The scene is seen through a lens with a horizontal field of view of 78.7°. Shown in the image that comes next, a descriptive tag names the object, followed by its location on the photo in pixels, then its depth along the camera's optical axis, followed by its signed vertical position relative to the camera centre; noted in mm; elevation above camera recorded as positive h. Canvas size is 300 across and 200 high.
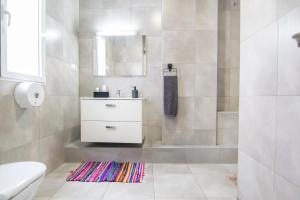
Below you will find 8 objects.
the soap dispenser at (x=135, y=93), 2643 +64
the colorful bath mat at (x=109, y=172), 1835 -815
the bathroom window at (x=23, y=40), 1403 +519
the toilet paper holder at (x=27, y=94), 1474 +27
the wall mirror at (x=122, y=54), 2770 +658
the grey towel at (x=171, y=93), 2371 +57
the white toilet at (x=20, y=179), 860 -437
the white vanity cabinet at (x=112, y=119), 2254 -271
